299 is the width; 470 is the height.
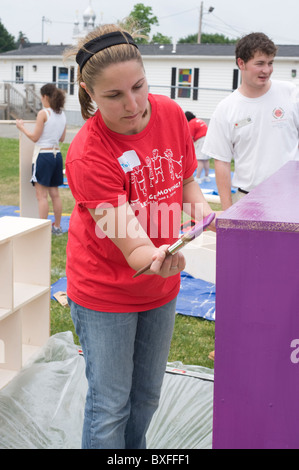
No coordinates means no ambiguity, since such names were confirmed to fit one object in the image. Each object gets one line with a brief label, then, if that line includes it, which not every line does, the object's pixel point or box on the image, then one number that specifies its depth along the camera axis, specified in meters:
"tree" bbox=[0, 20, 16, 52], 68.25
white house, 26.58
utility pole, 48.67
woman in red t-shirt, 1.56
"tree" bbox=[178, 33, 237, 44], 67.19
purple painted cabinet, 1.13
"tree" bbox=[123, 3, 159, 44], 42.98
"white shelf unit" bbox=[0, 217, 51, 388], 3.11
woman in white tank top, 6.43
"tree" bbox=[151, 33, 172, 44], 49.81
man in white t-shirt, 3.47
